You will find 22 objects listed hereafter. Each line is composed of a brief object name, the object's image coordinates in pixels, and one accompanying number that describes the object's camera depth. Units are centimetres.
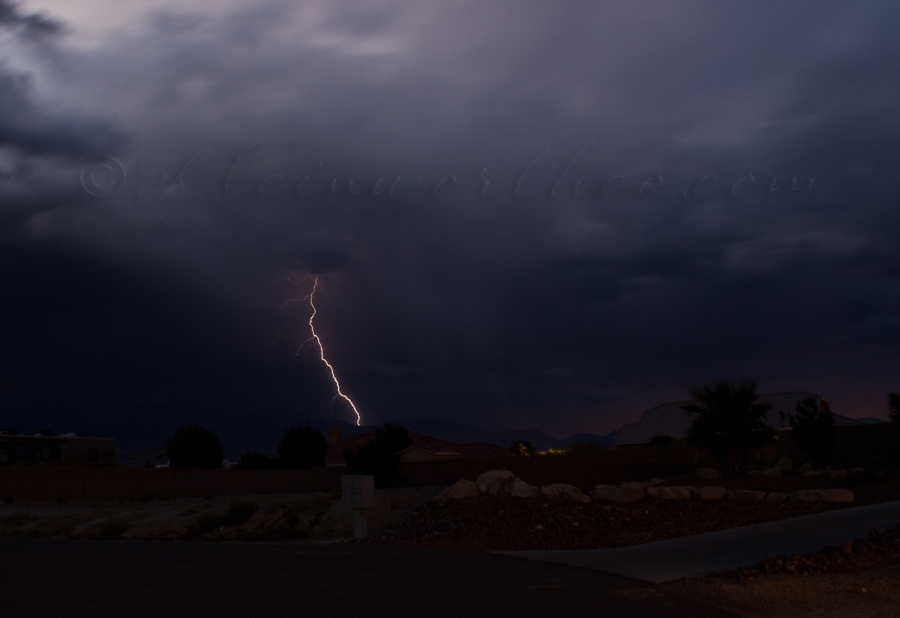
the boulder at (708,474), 2389
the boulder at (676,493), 1753
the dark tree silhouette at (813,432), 2950
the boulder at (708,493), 1753
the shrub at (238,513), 2695
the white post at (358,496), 1791
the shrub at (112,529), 2666
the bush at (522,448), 7391
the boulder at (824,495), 1625
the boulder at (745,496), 1730
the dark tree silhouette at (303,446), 5853
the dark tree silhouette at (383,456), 4038
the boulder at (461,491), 1991
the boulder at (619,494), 1778
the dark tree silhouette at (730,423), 2478
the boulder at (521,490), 1931
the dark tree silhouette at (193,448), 5550
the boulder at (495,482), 1995
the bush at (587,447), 6475
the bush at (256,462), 5412
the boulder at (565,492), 1767
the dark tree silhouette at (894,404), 4084
